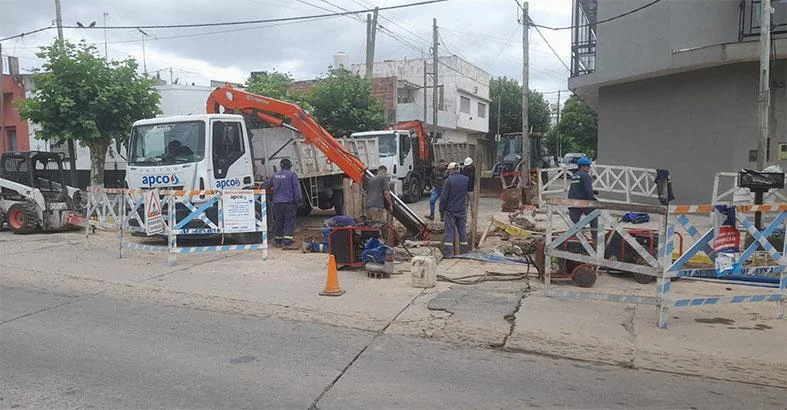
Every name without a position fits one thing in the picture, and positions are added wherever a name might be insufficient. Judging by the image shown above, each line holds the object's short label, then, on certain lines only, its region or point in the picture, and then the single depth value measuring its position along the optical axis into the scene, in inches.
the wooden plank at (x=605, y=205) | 258.4
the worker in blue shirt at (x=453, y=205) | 387.2
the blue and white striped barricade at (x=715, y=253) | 235.0
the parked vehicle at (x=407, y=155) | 780.6
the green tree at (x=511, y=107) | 2155.5
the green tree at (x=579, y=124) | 1839.3
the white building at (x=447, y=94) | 1555.9
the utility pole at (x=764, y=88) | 441.7
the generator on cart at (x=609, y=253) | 311.1
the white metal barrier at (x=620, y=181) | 711.1
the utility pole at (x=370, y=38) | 1013.8
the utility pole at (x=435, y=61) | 1229.3
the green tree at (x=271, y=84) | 967.6
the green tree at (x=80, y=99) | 660.7
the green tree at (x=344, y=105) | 987.3
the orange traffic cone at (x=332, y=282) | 300.4
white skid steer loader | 548.7
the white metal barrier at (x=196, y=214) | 383.2
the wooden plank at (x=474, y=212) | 416.8
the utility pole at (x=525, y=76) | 888.9
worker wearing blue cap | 378.6
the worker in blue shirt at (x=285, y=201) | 438.9
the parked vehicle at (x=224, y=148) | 444.1
